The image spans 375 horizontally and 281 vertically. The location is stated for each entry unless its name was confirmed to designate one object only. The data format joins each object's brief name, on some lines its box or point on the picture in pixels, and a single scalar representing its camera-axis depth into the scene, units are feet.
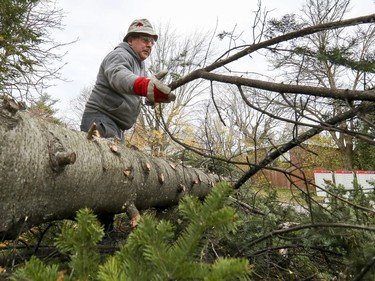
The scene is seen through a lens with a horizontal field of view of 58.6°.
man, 8.17
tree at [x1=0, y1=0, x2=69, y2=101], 27.12
